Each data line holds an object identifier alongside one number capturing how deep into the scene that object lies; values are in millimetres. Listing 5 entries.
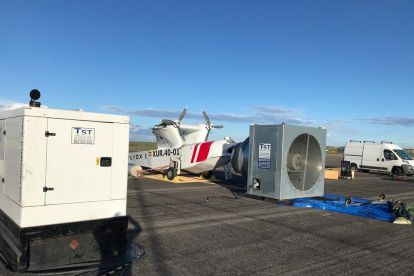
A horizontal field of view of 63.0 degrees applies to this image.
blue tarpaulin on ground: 8992
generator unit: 4461
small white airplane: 15898
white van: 23933
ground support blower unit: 10406
